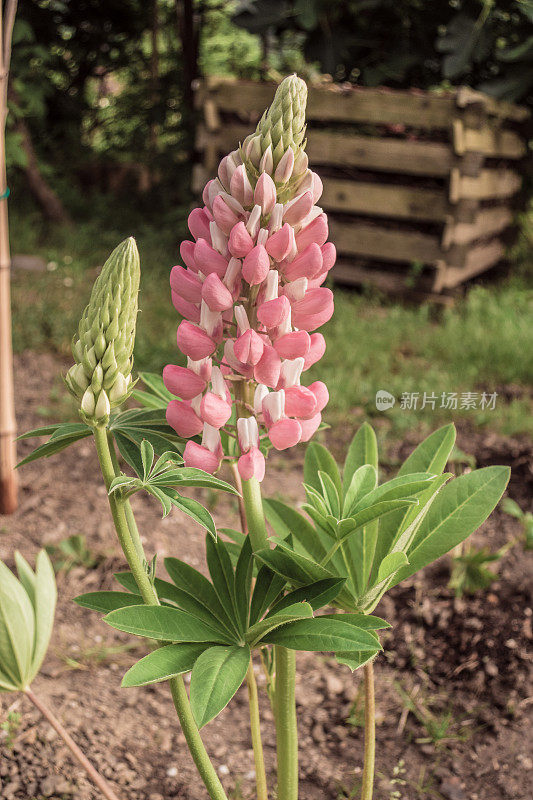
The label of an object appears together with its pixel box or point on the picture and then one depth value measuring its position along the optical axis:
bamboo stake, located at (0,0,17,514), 1.91
